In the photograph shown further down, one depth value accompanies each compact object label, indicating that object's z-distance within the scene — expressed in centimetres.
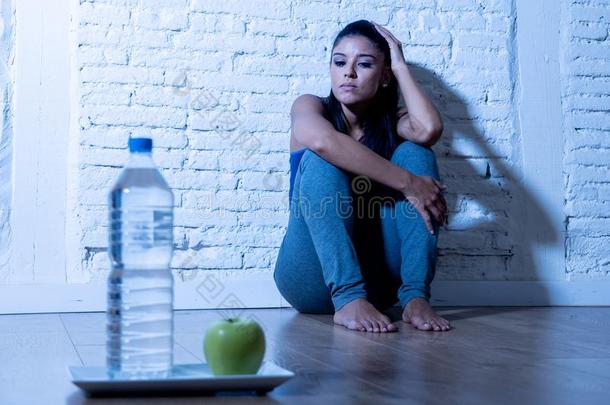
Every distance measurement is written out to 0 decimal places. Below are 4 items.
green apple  246
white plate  243
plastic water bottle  252
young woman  345
